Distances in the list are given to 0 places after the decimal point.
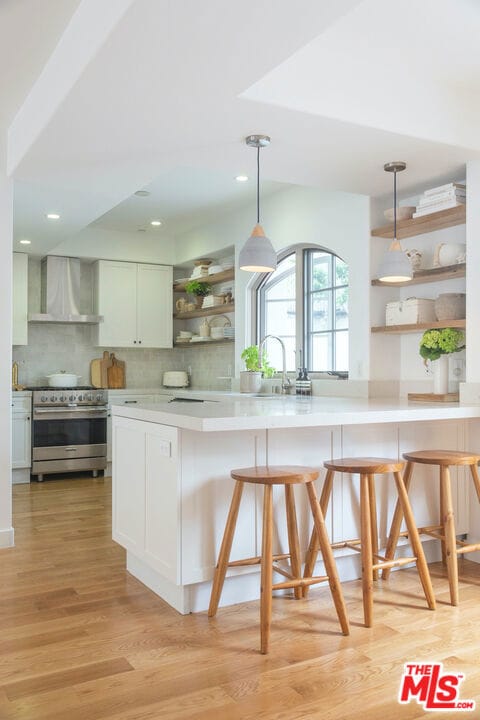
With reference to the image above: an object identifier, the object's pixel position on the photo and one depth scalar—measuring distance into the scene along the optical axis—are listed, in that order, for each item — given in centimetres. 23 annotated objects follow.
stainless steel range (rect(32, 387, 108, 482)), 624
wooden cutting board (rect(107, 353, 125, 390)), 723
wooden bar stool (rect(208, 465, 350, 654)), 248
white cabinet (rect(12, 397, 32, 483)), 614
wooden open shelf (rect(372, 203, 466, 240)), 372
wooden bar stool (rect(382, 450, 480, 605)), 301
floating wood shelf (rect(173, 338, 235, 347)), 647
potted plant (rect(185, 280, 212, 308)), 687
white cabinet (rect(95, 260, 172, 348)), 696
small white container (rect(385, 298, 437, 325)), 402
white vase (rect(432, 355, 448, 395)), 381
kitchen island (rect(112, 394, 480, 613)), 276
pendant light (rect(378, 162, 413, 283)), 348
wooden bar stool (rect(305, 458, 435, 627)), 269
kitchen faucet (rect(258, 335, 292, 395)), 533
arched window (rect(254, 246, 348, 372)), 515
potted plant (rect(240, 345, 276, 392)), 550
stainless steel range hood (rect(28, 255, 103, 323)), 682
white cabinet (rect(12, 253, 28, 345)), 650
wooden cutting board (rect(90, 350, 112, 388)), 719
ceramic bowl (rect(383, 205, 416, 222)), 409
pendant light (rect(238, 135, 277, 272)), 341
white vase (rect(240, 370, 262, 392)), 555
